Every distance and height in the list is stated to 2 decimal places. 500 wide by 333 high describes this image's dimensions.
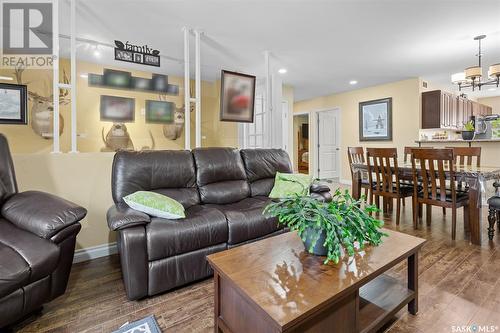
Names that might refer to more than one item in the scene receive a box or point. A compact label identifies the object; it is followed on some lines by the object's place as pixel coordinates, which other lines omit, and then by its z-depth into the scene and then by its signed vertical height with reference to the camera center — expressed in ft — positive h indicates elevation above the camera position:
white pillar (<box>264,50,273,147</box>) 12.92 +2.86
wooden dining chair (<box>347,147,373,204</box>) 11.91 +0.17
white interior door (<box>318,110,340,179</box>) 22.95 +1.31
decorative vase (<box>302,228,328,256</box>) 4.17 -1.31
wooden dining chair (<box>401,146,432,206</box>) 11.70 +0.48
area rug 4.50 -2.96
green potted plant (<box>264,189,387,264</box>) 3.98 -1.00
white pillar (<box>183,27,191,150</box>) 10.01 +2.45
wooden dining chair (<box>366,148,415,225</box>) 10.15 -0.65
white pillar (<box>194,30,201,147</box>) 10.27 +2.89
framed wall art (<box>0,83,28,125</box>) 7.63 +1.83
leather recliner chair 3.94 -1.45
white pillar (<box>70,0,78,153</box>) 7.70 +2.55
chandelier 10.91 +3.95
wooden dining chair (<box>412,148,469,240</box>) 8.43 -0.79
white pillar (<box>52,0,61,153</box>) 7.55 +2.59
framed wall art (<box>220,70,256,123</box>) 12.10 +3.14
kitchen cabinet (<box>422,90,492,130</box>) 16.75 +3.57
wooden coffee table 3.11 -1.69
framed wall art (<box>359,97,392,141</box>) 18.75 +3.16
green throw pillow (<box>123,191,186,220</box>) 5.86 -1.01
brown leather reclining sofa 5.34 -1.28
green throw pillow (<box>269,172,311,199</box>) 8.70 -0.78
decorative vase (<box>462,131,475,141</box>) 13.42 +1.38
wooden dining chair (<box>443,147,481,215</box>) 10.28 +0.30
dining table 8.16 -0.87
